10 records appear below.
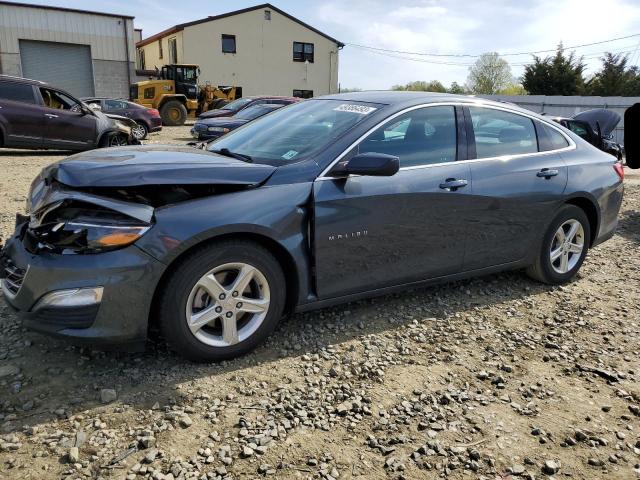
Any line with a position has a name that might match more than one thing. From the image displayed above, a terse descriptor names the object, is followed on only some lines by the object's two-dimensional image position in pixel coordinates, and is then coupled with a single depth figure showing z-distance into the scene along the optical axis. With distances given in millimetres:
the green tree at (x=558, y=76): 38406
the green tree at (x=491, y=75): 57906
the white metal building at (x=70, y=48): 27953
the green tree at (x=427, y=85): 56191
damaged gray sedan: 2734
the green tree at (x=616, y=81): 36281
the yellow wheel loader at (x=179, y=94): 24922
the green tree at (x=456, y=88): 51812
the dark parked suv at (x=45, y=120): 11570
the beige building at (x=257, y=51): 37062
